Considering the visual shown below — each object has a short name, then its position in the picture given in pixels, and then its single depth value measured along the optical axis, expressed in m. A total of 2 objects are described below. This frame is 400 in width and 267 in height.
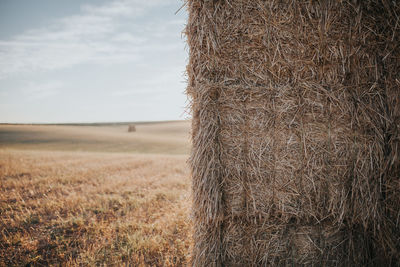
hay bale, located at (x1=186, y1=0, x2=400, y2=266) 2.34
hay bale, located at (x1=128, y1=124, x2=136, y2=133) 43.11
